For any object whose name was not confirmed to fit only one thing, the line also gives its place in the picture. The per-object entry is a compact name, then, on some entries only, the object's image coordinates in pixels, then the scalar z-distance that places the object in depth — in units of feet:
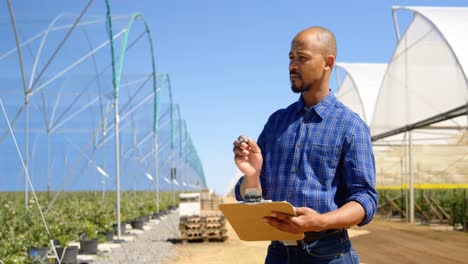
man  6.85
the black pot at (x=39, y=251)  32.05
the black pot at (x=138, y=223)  66.44
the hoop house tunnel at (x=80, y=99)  53.82
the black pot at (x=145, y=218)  70.77
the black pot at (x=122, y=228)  56.59
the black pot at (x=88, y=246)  41.58
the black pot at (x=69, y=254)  34.91
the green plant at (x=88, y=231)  42.55
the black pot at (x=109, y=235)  50.47
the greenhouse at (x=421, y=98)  51.21
